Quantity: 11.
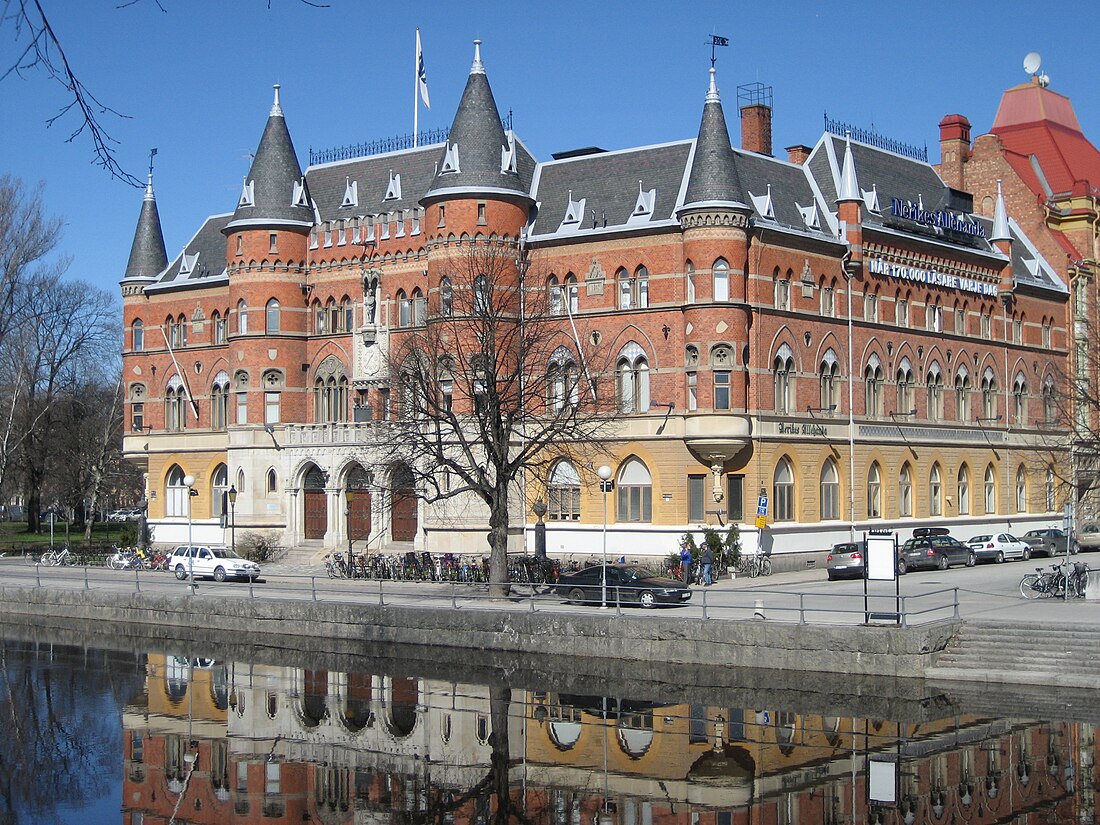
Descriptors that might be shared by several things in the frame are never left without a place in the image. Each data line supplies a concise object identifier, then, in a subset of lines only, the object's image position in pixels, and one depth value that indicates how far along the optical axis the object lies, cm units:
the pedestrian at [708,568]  4722
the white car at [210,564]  5184
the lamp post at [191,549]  4670
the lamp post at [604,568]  3916
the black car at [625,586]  3972
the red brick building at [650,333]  5303
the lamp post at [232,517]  5991
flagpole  6312
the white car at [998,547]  5800
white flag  6319
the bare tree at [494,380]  4375
